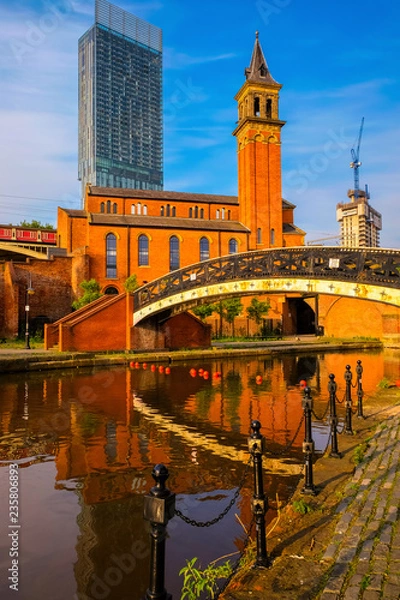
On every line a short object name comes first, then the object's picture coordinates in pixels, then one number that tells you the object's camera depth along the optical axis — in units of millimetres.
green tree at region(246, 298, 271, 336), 38469
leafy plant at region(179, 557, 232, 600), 3723
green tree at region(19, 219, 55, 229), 63531
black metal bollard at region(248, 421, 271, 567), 3768
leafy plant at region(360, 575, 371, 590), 3130
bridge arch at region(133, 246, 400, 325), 13641
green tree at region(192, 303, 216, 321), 33000
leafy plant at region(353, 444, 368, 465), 6266
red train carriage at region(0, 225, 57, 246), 49062
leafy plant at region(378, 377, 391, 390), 13742
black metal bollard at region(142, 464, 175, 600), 2941
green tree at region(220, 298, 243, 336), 35688
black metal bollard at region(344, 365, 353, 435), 8031
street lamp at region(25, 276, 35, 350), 25706
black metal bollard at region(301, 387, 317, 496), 5246
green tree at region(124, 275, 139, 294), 36406
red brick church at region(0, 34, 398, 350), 38500
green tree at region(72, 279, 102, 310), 33812
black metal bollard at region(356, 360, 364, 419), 9250
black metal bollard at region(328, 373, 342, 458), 6618
